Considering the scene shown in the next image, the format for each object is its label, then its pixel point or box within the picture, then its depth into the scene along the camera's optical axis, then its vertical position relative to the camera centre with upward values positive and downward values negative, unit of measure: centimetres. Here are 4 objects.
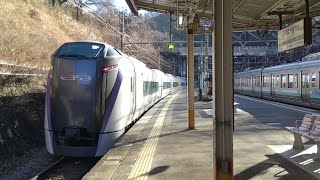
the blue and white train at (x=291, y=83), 1368 +1
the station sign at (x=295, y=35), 568 +100
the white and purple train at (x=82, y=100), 717 -38
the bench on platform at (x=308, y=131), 552 -98
